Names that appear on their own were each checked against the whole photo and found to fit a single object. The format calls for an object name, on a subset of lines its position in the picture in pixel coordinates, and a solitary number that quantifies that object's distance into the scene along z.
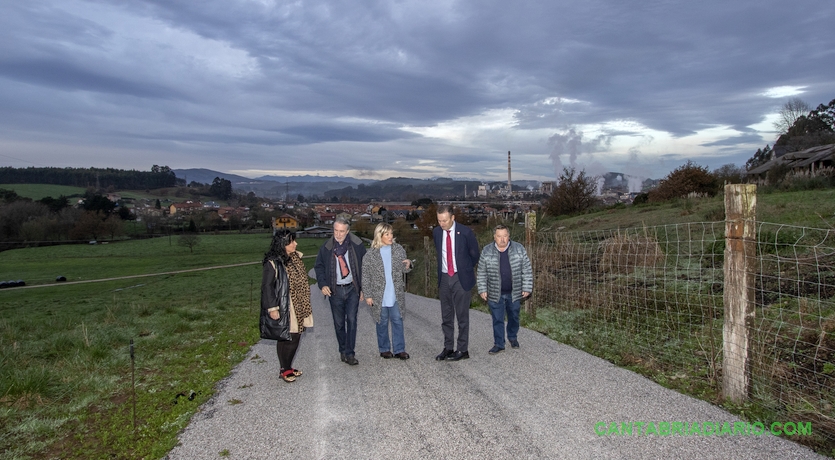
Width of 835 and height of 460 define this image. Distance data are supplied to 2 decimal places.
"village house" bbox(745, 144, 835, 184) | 28.98
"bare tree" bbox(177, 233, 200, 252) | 84.81
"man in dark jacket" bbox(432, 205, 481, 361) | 6.68
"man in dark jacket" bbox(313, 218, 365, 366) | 6.67
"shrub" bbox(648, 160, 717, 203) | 29.53
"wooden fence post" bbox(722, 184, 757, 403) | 4.57
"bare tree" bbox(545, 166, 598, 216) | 39.44
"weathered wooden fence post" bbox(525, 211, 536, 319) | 9.87
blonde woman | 6.72
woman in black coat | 5.88
